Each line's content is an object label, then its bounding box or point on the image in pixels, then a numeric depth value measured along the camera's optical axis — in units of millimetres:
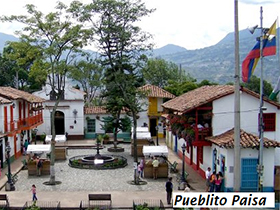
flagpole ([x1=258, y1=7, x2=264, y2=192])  17762
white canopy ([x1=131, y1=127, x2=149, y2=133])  38562
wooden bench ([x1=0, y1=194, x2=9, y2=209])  18977
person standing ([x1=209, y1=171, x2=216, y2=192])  21125
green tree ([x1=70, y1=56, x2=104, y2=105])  25500
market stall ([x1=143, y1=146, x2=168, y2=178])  26250
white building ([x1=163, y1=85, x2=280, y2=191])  21469
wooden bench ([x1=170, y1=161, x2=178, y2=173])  28088
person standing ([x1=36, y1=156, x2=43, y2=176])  27038
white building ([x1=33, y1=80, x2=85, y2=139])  46438
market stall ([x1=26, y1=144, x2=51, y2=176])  27172
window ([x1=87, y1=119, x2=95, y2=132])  47969
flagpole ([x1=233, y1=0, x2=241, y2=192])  15242
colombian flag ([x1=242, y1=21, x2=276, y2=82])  17547
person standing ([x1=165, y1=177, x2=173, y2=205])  20047
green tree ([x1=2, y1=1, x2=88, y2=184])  24781
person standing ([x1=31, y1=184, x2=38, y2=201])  20259
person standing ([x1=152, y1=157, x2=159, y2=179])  26094
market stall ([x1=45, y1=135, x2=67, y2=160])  33344
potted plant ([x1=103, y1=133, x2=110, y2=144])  43531
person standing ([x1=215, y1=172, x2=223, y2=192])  20952
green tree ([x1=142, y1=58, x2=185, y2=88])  69438
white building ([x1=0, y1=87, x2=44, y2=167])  30047
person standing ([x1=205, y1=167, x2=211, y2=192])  22114
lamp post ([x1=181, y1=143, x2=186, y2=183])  23859
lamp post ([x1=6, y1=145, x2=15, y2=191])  23266
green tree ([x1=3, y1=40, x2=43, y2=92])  24891
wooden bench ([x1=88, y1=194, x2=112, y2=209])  19358
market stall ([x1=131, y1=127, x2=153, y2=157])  34562
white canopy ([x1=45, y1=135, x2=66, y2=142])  35769
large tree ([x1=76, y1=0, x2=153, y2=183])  26734
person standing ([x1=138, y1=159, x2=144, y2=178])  26844
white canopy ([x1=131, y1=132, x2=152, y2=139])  36375
